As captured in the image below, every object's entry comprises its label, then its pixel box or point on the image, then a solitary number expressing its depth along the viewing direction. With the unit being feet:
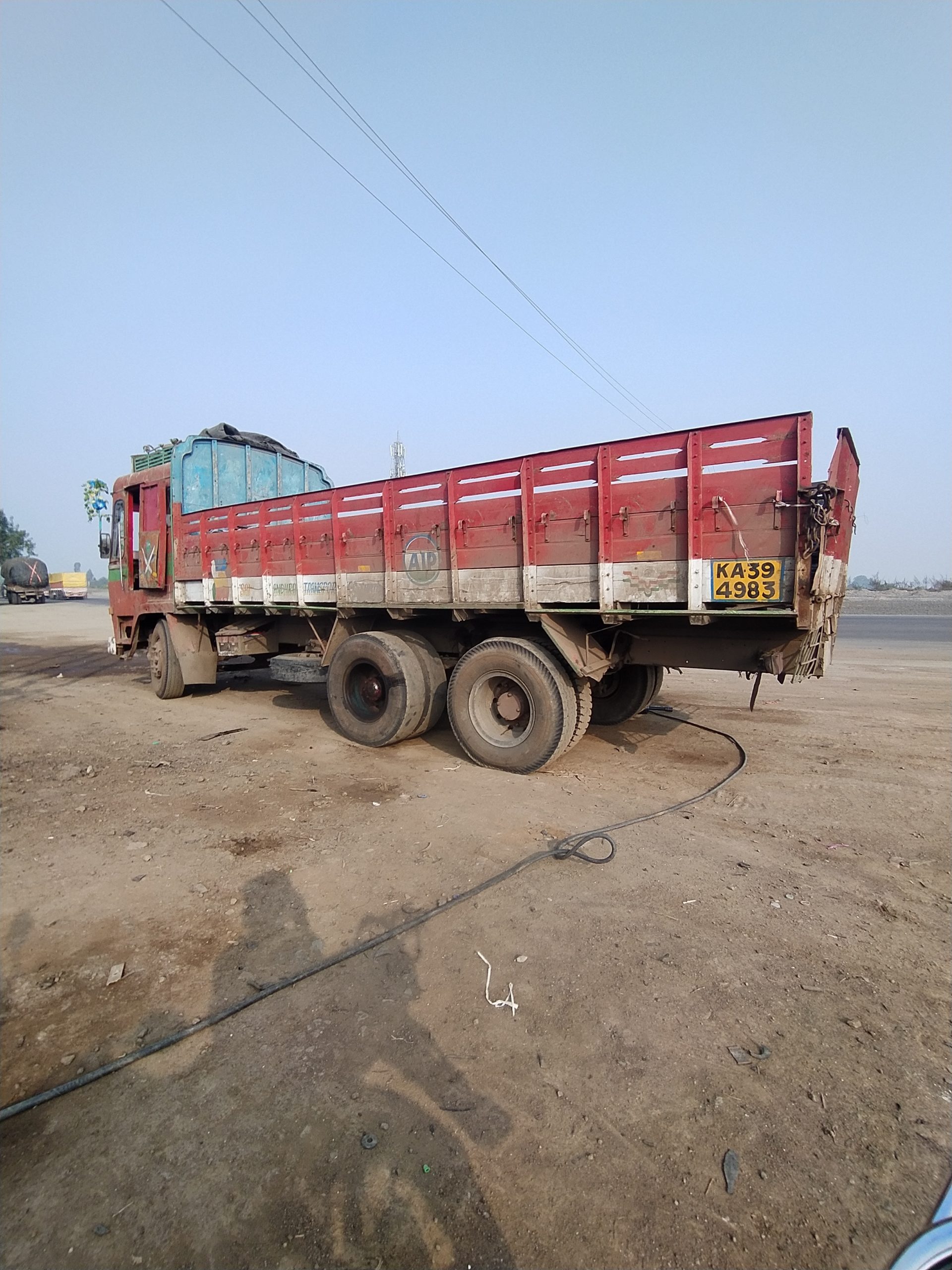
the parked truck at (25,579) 137.18
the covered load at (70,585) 185.41
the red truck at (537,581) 14.48
